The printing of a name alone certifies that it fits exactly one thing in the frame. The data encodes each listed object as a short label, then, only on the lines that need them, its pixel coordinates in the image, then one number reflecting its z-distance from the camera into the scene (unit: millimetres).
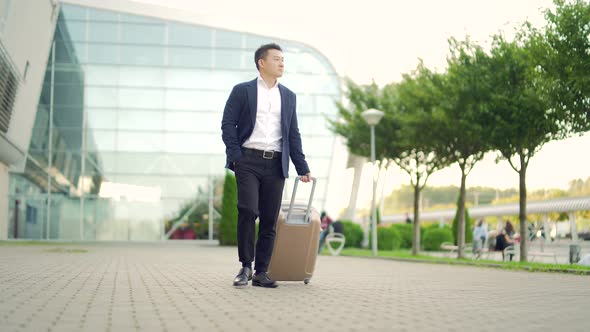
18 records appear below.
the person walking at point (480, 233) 30688
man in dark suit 6926
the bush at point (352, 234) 33719
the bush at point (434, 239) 34125
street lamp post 23206
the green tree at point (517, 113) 16797
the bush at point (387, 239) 31422
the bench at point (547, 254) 16453
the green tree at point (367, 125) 26203
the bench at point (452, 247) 21770
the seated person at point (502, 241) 24141
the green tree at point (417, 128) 21328
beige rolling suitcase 7418
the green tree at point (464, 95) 18141
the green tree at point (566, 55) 14273
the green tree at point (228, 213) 34281
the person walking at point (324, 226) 26266
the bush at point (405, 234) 35281
